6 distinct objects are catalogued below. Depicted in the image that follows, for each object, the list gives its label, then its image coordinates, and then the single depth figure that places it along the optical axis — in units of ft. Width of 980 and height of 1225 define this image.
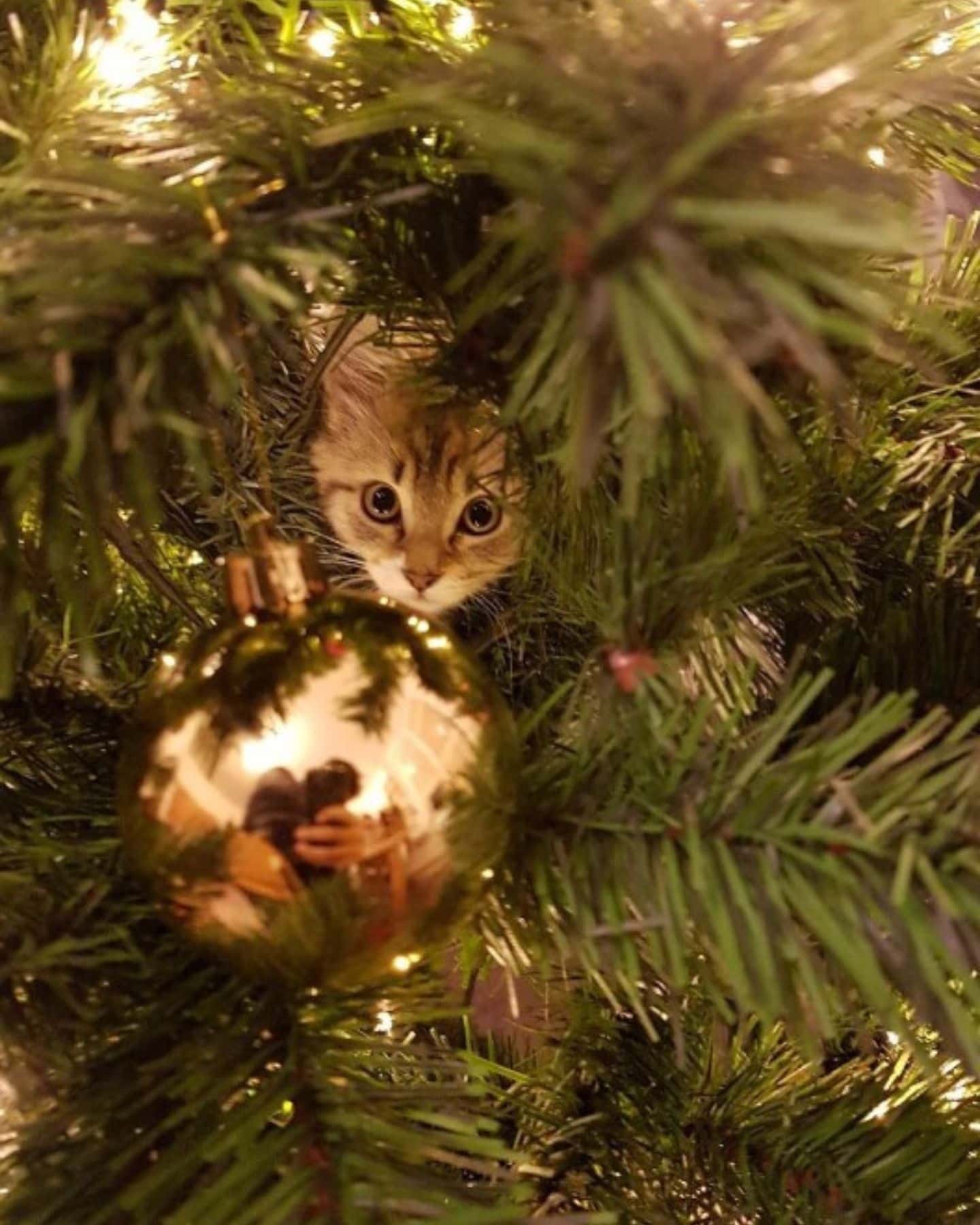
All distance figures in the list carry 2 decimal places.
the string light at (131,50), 1.16
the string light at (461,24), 1.11
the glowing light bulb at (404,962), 1.04
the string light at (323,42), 1.12
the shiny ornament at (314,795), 0.94
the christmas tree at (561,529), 0.72
